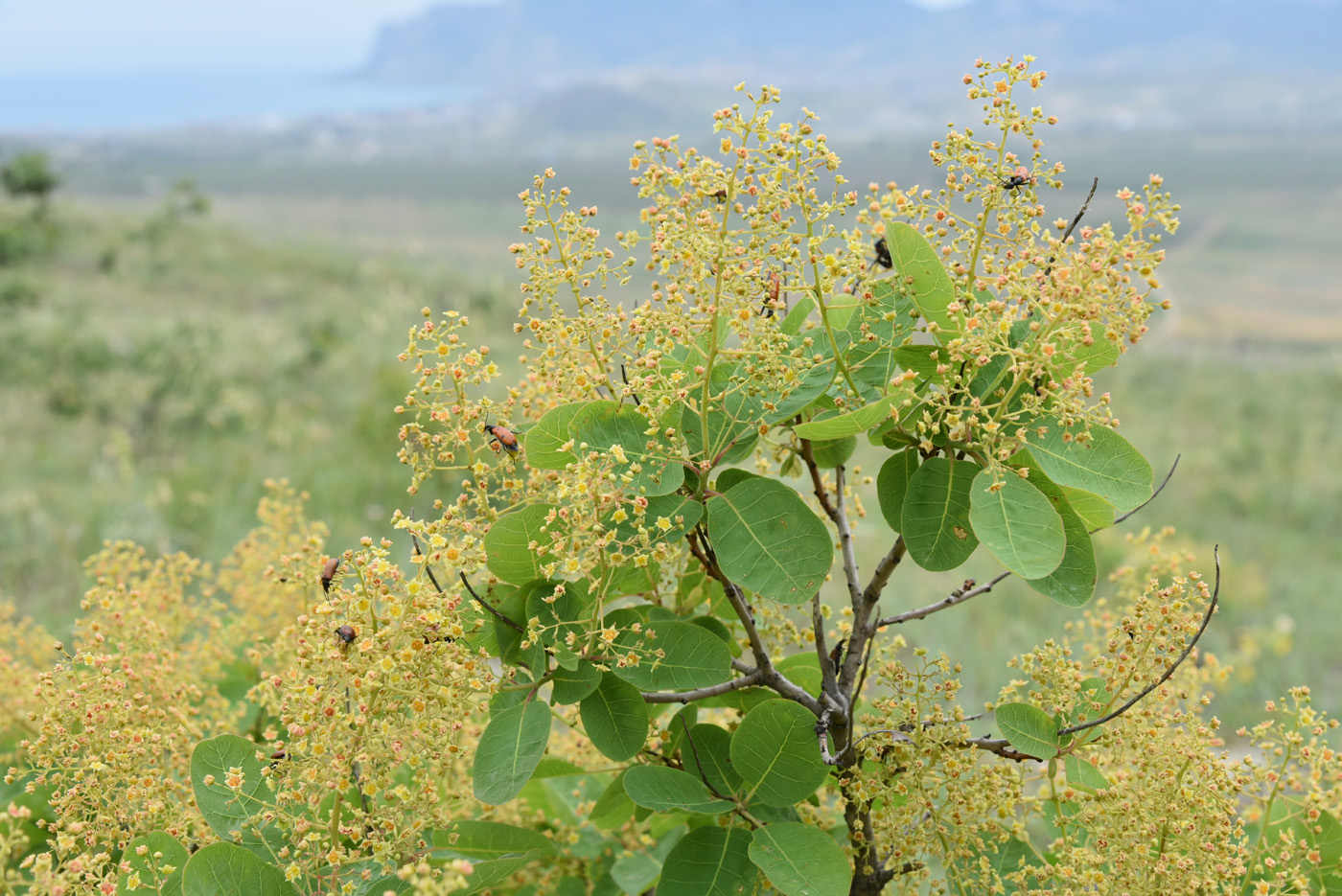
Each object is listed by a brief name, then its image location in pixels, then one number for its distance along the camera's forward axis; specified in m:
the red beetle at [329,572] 0.68
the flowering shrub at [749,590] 0.67
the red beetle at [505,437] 0.71
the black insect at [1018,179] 0.70
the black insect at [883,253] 0.78
